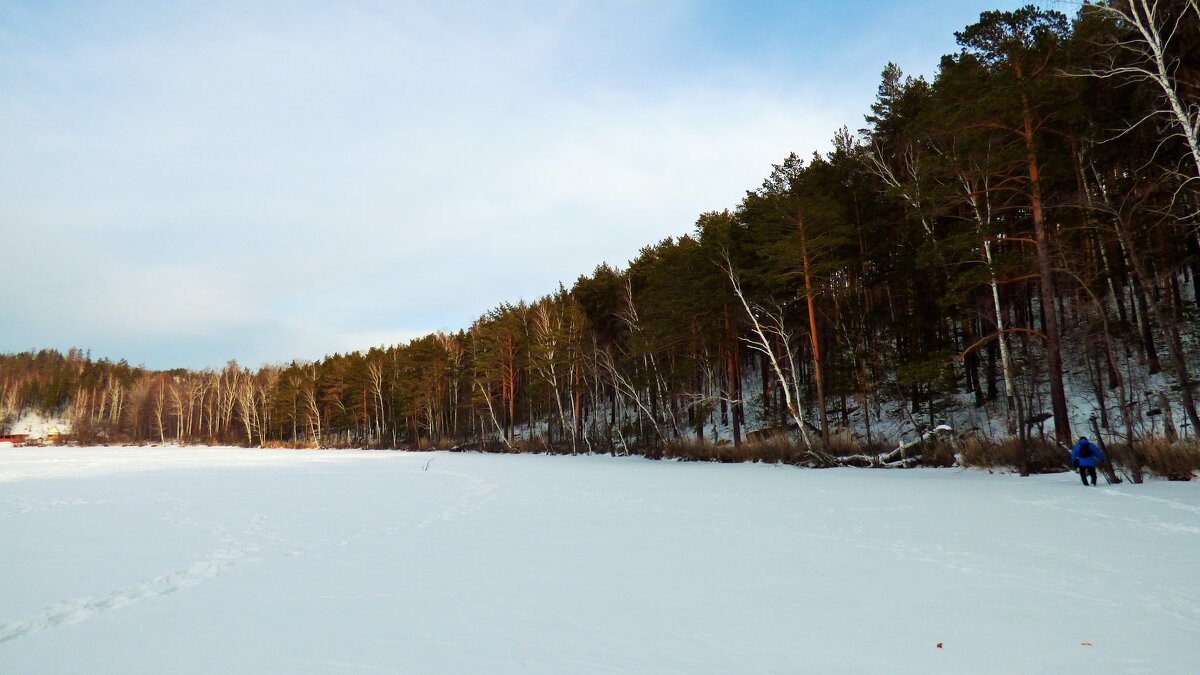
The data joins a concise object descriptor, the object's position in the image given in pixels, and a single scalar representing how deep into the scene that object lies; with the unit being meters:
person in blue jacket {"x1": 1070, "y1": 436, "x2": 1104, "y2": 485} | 10.52
